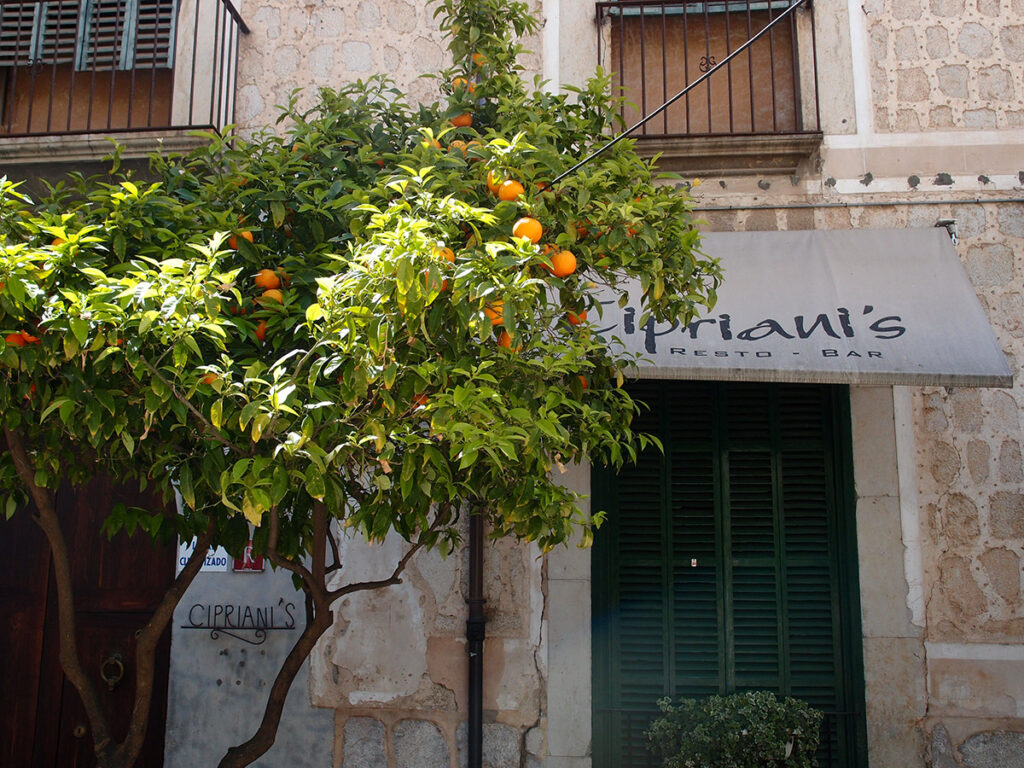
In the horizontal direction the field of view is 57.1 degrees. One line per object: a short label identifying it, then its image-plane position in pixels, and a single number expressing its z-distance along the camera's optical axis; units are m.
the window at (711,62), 6.44
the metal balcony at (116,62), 6.71
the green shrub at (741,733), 4.80
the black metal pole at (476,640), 5.65
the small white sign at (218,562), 6.00
